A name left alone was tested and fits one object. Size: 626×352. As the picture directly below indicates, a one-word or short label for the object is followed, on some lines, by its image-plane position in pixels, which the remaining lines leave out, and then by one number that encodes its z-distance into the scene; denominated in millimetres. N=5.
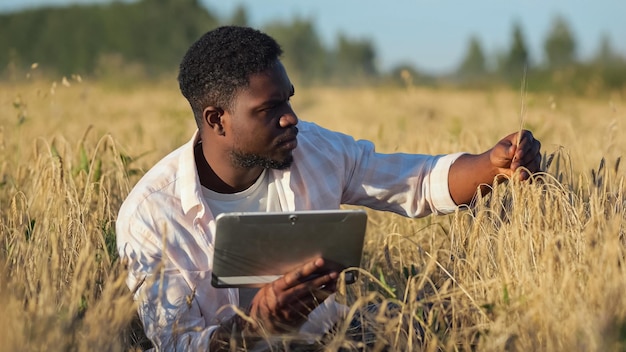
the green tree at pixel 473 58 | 52072
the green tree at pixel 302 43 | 36438
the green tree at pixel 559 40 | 38781
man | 2152
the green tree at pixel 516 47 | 33125
